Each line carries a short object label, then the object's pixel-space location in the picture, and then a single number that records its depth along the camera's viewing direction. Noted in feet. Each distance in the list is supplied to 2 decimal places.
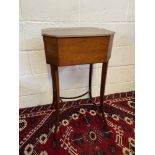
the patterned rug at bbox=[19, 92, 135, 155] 3.95
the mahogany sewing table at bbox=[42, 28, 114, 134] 3.31
